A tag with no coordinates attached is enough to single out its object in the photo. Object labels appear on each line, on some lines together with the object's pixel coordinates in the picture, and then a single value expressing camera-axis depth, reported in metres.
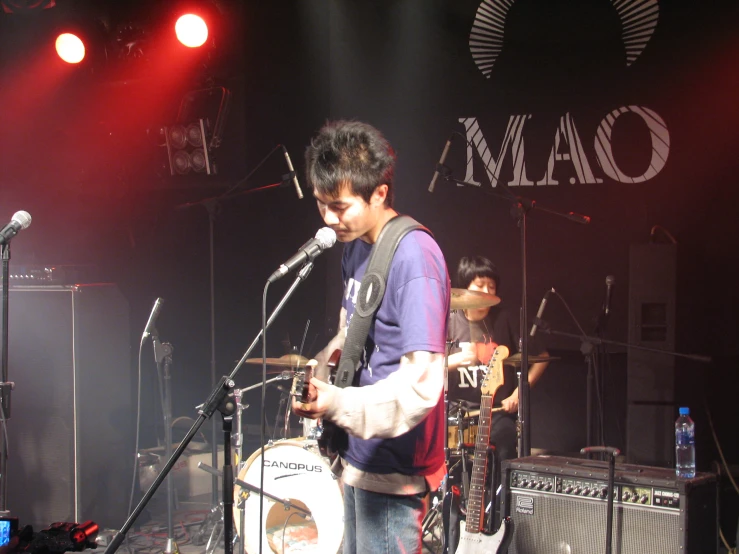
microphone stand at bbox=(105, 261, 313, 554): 2.38
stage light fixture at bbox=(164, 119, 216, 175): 6.02
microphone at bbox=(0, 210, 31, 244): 3.99
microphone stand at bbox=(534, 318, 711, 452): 4.65
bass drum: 4.36
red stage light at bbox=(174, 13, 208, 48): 5.79
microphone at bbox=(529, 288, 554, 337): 4.95
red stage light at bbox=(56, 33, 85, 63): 6.16
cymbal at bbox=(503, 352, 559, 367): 4.76
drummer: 5.09
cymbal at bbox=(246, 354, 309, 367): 4.58
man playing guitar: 2.06
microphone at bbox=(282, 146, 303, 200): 5.27
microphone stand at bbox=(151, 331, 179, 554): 4.68
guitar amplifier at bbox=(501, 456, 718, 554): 3.33
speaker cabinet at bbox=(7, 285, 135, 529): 5.03
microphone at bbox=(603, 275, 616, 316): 5.11
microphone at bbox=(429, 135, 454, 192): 4.77
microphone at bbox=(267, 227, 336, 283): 2.43
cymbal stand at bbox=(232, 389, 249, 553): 4.42
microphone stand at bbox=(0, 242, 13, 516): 4.06
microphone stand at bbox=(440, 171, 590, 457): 4.49
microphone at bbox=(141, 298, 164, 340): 4.58
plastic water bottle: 3.95
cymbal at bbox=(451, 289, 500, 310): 4.23
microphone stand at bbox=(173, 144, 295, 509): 5.36
